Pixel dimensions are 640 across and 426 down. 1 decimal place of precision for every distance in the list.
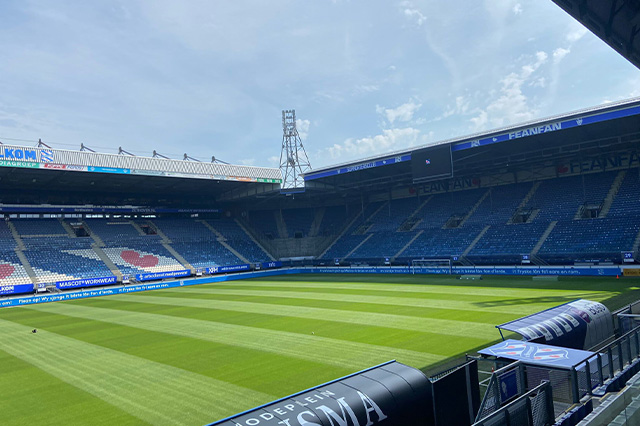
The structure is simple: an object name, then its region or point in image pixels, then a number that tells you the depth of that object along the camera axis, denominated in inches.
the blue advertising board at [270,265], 2032.5
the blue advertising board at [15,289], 1358.5
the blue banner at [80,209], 1691.7
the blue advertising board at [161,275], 1660.9
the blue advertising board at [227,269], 1859.0
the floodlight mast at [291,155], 1866.4
